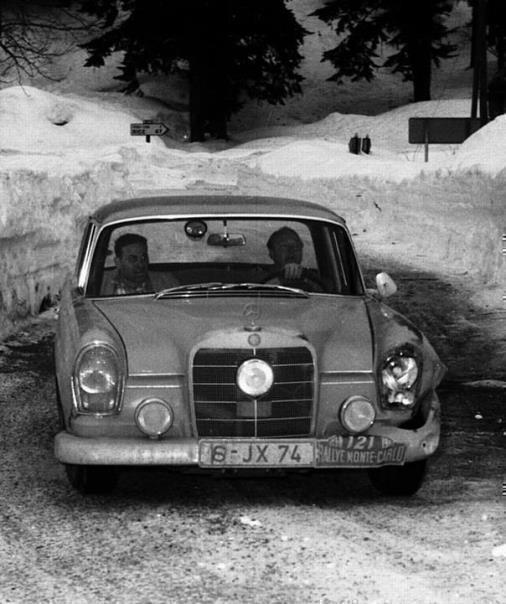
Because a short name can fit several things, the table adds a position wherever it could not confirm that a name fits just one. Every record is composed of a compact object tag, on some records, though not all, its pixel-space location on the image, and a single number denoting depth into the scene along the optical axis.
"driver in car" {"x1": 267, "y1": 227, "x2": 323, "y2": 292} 7.93
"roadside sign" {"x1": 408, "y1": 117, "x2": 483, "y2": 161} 30.11
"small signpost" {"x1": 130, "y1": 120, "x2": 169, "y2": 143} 29.30
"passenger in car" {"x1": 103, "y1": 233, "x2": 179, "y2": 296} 7.89
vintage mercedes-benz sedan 6.66
